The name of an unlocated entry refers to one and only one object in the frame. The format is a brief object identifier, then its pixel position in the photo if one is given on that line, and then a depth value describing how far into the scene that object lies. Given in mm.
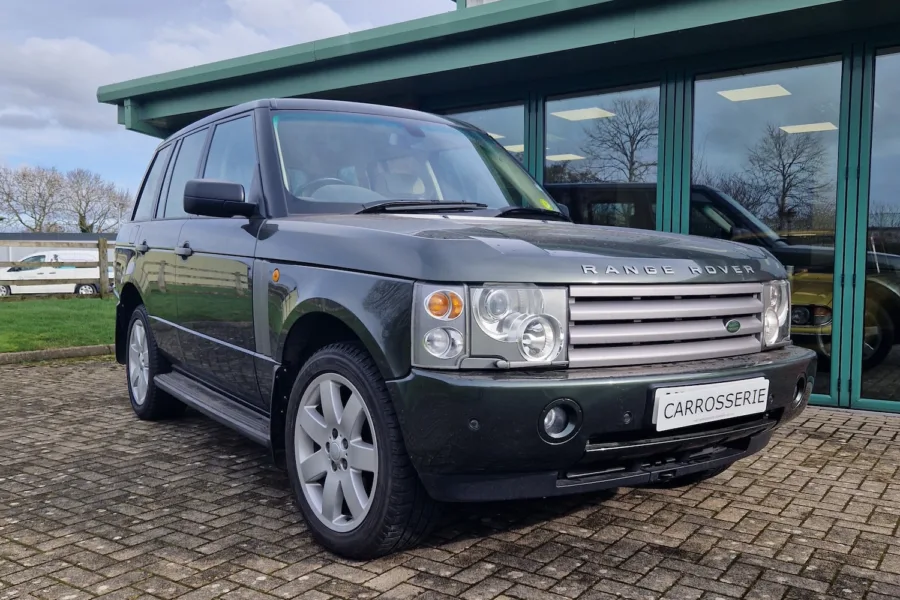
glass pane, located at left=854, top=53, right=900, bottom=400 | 6234
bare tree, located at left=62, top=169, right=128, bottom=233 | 57531
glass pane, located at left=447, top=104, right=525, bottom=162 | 8312
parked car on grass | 22836
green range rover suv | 2617
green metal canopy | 6156
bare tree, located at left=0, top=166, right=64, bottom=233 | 55562
